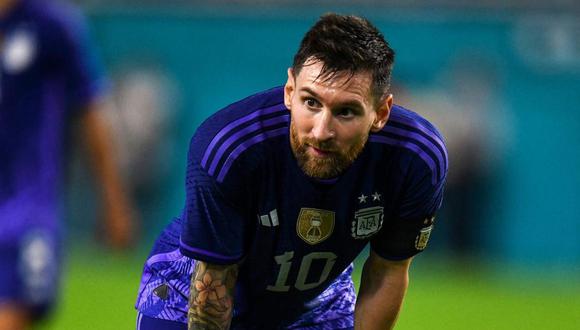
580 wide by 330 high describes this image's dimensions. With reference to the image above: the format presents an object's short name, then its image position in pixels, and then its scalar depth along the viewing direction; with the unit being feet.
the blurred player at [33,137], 41.27
